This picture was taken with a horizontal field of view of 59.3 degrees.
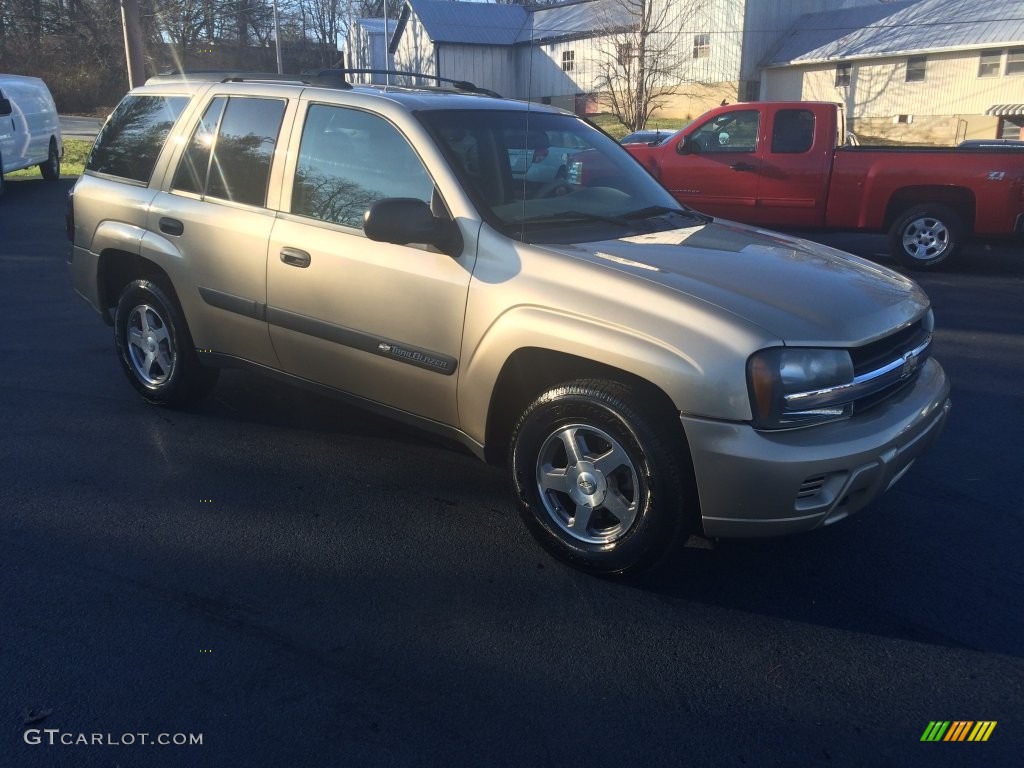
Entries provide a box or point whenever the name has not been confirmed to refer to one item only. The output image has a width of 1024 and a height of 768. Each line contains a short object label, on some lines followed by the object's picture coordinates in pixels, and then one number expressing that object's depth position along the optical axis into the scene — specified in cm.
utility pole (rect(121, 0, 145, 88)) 1617
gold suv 312
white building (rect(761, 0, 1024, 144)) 3195
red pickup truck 966
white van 1619
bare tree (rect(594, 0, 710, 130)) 3459
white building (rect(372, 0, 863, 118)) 3797
